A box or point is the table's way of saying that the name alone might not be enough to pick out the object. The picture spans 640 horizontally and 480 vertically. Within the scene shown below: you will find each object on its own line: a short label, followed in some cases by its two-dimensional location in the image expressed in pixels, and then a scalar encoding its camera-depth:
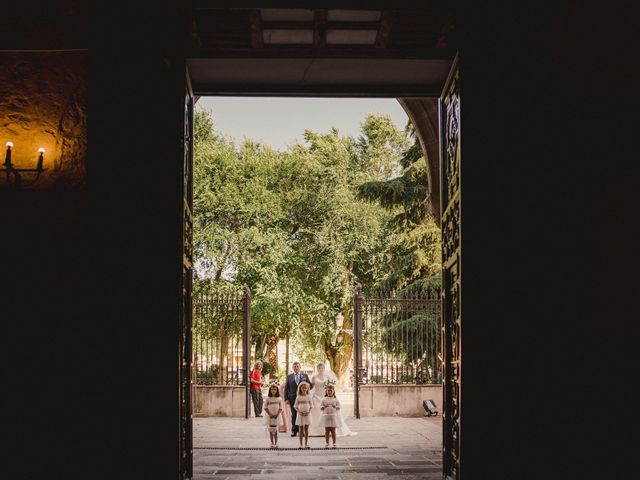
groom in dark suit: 14.17
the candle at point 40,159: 6.05
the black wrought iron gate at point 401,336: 16.44
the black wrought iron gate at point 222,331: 16.33
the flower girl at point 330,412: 11.45
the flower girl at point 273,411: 11.56
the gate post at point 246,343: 16.41
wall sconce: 6.03
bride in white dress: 14.20
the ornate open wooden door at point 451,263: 6.10
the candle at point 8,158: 6.02
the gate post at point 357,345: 16.39
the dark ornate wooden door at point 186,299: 5.83
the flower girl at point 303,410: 11.86
